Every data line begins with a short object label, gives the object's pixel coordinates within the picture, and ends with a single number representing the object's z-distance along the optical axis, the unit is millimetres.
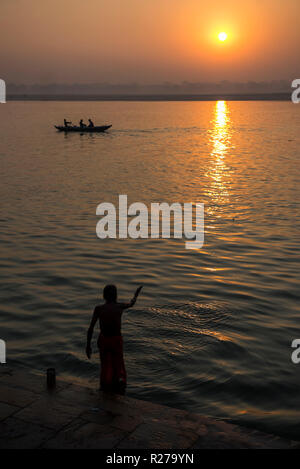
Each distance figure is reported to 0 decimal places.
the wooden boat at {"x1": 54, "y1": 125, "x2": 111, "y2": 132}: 64113
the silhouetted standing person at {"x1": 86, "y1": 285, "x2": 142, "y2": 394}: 7188
